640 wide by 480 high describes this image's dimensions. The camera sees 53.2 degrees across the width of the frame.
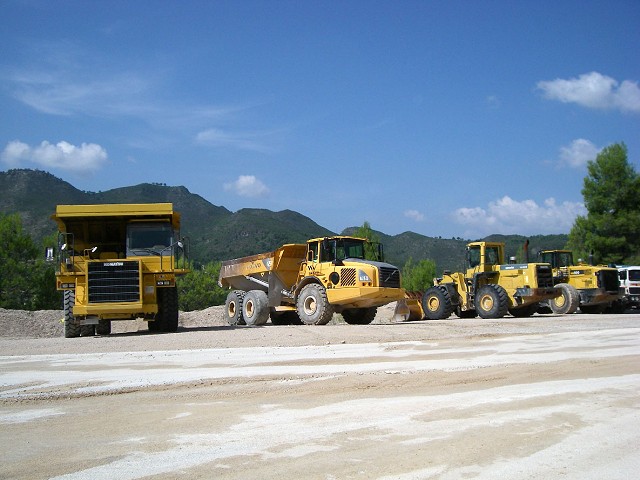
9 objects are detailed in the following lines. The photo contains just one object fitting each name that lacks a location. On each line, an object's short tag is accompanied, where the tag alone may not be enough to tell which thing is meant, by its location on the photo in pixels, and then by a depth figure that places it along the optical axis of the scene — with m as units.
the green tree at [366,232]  46.59
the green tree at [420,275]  55.72
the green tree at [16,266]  38.81
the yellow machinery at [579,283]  28.20
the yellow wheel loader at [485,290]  24.73
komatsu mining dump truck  17.06
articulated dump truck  20.56
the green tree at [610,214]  46.16
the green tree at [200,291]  53.69
